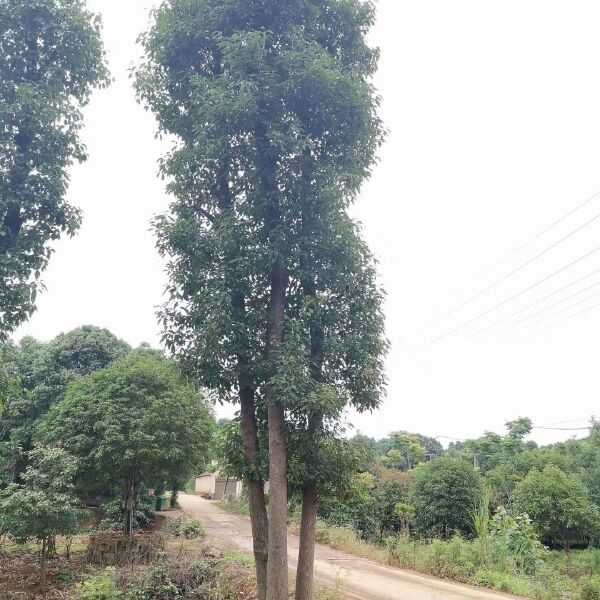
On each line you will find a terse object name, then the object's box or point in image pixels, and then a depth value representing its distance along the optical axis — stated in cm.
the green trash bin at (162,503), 2577
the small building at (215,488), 3443
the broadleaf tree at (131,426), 1245
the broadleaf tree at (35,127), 654
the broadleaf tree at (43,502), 963
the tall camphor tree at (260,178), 607
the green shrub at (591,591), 930
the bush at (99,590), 797
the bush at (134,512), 1825
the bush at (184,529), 1698
